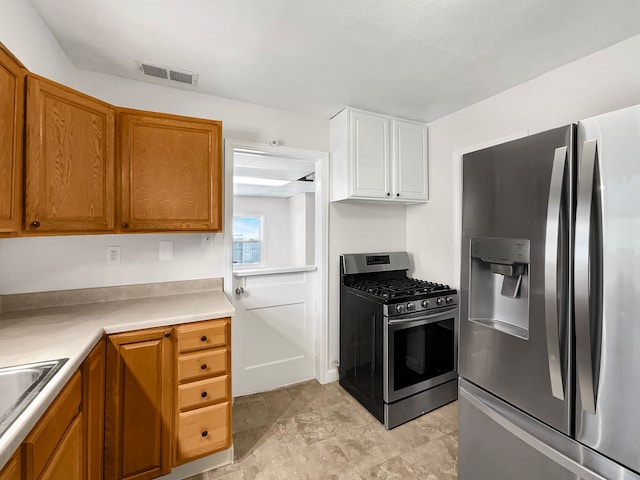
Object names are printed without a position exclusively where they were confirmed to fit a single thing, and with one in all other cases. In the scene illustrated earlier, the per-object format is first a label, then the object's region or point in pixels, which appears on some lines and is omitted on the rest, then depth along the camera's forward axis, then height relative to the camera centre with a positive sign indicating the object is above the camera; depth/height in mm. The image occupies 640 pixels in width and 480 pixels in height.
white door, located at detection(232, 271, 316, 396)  2553 -806
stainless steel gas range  2189 -839
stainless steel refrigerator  985 -249
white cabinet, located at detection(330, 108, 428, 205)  2521 +721
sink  949 -479
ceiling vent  1911 +1101
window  6453 -16
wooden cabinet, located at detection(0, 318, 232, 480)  1336 -829
